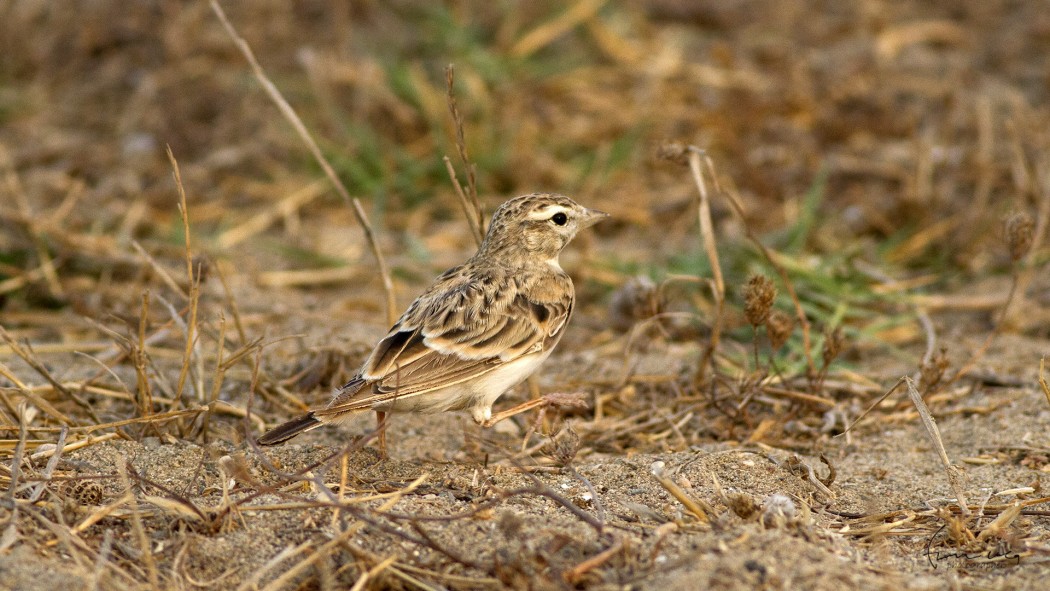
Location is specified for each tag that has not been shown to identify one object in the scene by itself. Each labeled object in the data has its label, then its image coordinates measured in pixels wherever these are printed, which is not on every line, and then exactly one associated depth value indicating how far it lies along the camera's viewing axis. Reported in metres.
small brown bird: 8.70
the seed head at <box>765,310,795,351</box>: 9.45
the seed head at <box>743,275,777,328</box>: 8.98
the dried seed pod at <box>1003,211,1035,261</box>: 9.33
